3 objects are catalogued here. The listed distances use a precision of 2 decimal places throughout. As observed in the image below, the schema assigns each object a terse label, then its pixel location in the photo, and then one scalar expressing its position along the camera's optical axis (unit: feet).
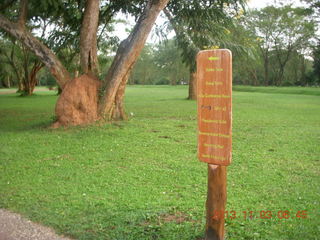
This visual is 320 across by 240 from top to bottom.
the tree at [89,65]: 37.32
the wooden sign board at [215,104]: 11.53
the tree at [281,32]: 170.30
